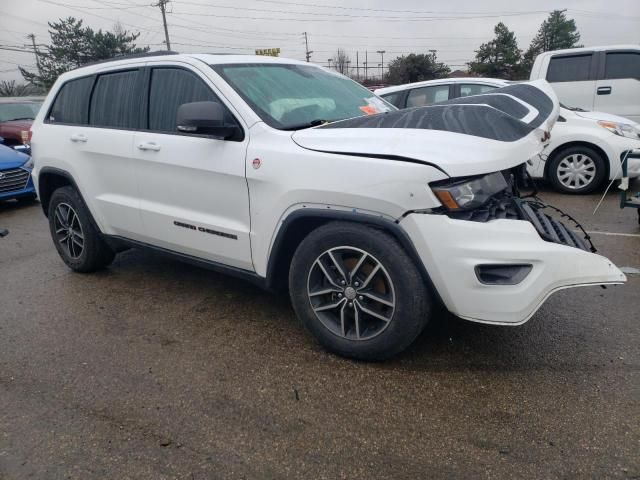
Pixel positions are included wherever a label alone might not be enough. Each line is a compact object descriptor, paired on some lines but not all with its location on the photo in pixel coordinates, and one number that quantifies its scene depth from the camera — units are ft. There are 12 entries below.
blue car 28.35
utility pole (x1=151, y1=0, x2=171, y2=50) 142.81
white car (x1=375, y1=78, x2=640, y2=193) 23.29
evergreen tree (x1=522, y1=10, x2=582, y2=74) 196.75
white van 29.91
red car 40.01
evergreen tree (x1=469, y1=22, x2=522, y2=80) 167.73
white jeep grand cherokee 8.50
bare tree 205.95
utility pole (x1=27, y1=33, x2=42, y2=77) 151.22
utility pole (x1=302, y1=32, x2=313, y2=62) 217.56
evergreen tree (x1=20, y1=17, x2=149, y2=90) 140.97
